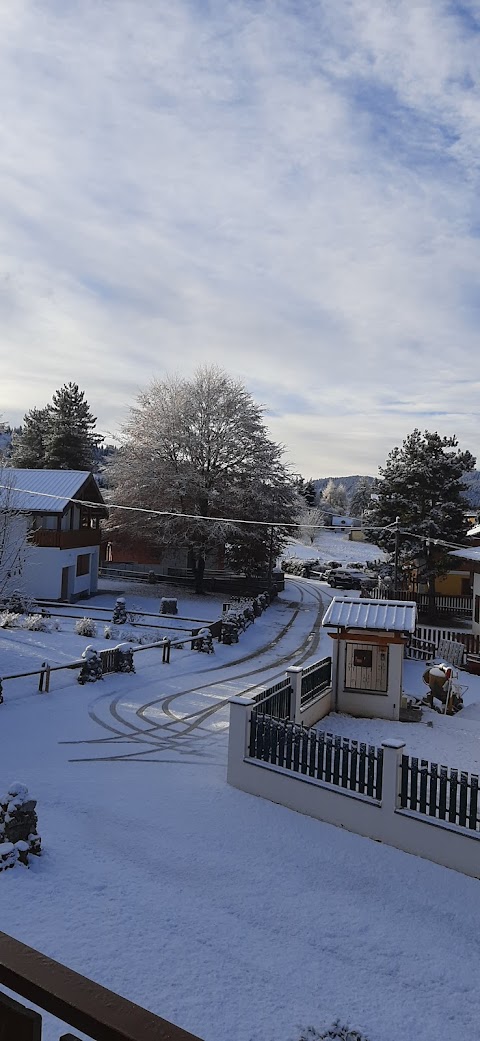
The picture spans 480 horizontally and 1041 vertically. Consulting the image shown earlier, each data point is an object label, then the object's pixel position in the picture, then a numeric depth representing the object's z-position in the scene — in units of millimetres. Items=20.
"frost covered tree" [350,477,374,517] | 124762
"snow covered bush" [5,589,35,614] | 30547
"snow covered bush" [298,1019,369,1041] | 6027
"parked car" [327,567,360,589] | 53309
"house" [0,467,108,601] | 33147
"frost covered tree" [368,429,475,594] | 37250
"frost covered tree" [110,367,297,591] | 42062
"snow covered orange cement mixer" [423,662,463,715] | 21125
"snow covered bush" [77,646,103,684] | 19859
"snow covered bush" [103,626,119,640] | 26297
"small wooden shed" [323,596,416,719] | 19766
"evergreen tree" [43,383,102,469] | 59281
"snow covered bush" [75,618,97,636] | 27422
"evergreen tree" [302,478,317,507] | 111038
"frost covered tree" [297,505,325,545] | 103688
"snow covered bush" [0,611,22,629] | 27875
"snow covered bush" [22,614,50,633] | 27641
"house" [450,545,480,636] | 29464
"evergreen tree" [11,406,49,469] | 64938
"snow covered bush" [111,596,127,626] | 31188
